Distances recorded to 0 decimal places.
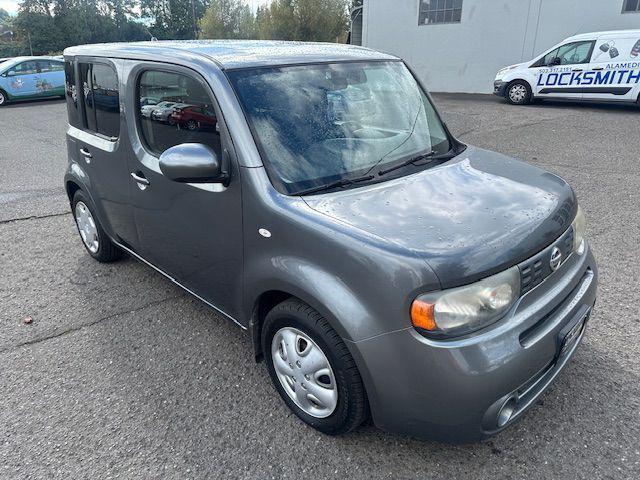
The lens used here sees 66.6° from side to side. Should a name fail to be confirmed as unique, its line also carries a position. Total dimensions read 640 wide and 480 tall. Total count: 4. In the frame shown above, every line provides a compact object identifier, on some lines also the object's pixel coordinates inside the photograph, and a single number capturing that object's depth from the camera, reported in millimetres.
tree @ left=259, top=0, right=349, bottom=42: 35438
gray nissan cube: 1919
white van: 11750
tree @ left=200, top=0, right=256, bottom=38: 46562
